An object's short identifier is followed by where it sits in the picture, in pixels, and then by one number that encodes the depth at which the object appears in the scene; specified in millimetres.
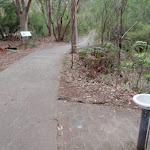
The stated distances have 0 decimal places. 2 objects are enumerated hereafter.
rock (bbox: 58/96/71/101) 4334
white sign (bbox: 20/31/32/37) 12133
